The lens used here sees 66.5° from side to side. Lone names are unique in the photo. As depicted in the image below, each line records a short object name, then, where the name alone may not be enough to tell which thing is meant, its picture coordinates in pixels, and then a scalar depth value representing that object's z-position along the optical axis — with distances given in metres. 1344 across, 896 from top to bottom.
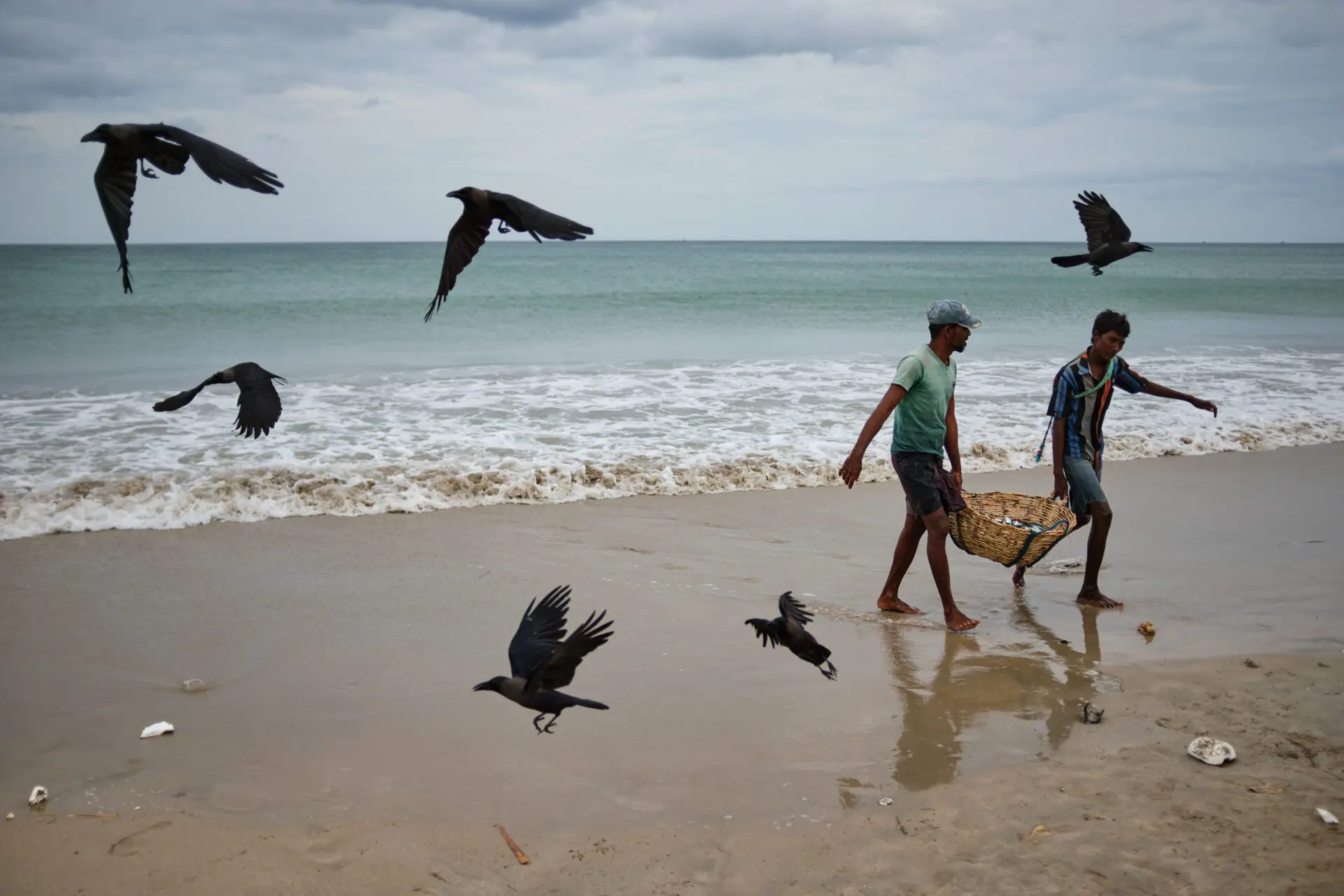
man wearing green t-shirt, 5.03
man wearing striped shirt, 5.41
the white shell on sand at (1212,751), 3.70
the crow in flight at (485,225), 2.62
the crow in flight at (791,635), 3.52
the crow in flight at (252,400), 3.65
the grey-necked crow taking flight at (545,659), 2.92
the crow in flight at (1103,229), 5.23
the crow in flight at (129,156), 2.80
